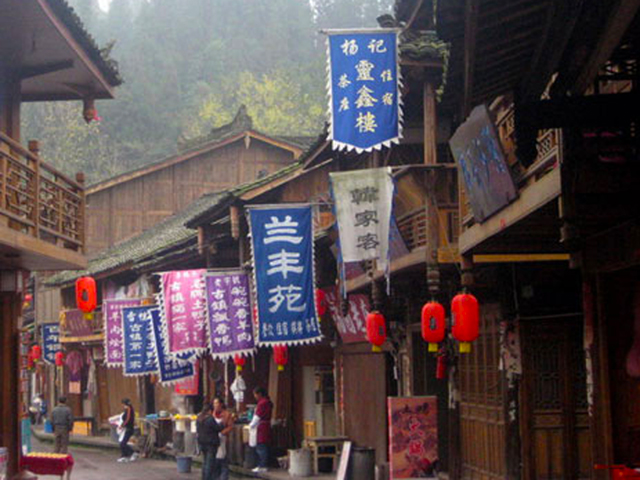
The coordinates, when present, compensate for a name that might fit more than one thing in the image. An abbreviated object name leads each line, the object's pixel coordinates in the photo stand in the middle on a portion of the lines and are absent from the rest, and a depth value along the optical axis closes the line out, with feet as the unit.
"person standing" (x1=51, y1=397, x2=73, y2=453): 103.09
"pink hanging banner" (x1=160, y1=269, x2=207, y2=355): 93.71
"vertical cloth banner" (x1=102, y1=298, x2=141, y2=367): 115.96
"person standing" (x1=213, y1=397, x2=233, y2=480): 79.25
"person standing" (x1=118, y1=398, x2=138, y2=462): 111.14
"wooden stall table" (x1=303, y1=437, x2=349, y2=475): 86.12
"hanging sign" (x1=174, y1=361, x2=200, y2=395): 120.37
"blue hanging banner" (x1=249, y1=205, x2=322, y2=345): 75.72
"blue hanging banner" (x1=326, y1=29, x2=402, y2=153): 57.16
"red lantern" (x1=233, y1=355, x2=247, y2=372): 94.84
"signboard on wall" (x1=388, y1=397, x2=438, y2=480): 66.33
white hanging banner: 61.21
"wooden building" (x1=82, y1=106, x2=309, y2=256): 151.74
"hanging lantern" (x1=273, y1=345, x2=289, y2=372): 90.94
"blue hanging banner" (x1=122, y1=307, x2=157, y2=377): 108.47
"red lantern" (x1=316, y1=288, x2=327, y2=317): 86.29
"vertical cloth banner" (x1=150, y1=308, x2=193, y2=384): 99.96
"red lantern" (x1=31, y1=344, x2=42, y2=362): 150.51
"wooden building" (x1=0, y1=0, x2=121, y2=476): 51.55
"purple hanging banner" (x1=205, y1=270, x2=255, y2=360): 87.76
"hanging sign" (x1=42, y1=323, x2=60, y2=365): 156.76
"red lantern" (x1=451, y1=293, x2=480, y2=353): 52.70
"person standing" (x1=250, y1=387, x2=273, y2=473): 89.51
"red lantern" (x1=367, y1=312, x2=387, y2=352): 69.41
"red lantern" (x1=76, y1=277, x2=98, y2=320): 77.36
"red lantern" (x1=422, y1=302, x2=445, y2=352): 58.34
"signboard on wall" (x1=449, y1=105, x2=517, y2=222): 41.73
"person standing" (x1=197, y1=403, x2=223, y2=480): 76.69
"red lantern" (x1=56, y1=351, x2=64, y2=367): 154.71
